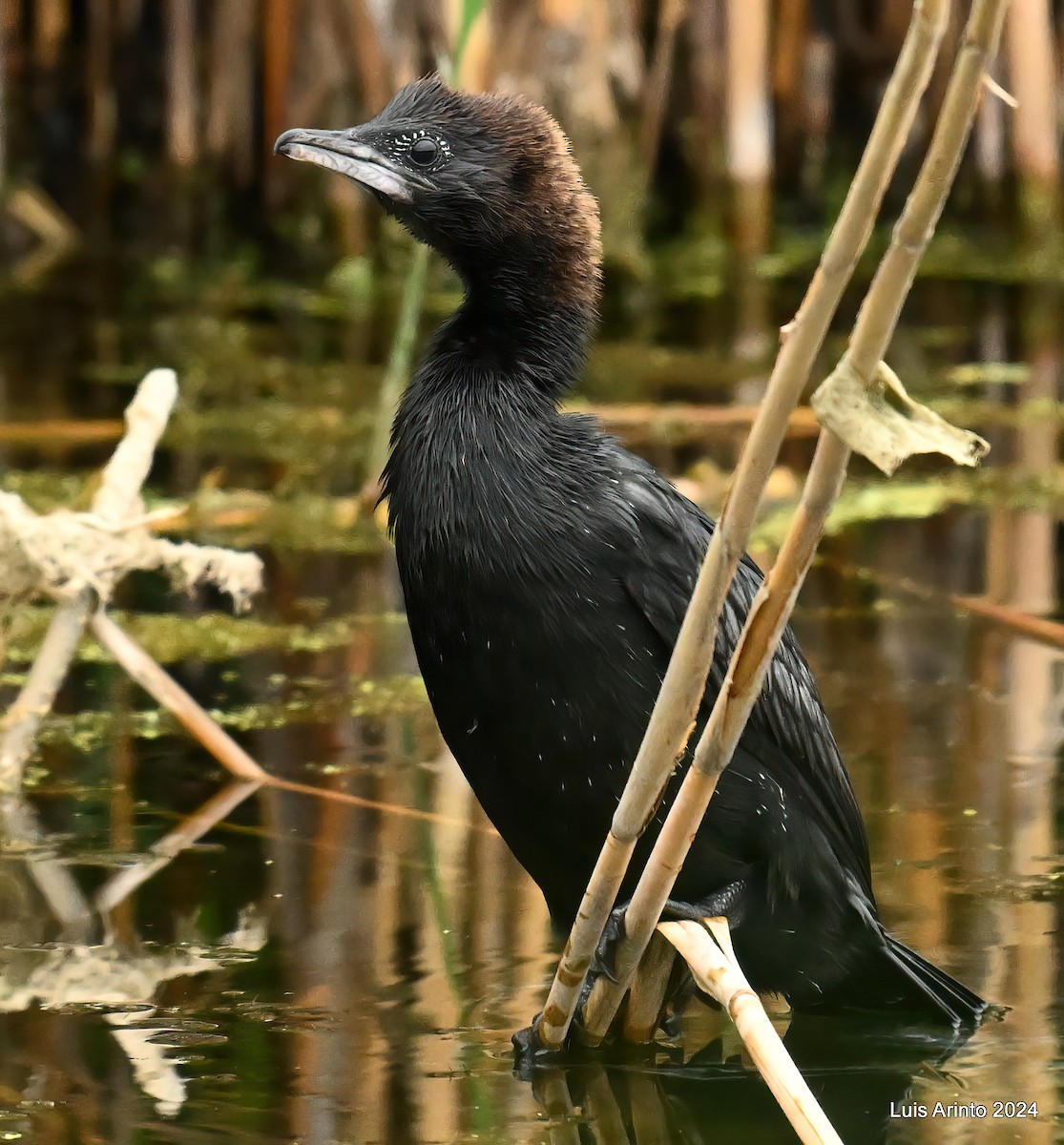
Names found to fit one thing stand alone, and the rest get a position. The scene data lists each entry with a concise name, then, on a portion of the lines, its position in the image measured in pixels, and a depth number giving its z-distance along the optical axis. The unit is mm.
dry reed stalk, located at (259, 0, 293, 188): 18391
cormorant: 6008
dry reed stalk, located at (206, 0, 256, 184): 19000
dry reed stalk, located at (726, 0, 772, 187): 18422
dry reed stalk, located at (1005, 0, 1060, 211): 18312
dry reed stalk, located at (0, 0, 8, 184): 20117
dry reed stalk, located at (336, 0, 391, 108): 17359
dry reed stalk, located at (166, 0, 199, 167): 19391
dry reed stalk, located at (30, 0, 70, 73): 20156
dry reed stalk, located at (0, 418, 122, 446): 14008
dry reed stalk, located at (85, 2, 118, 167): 19984
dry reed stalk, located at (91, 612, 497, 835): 8312
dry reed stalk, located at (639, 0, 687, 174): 18375
